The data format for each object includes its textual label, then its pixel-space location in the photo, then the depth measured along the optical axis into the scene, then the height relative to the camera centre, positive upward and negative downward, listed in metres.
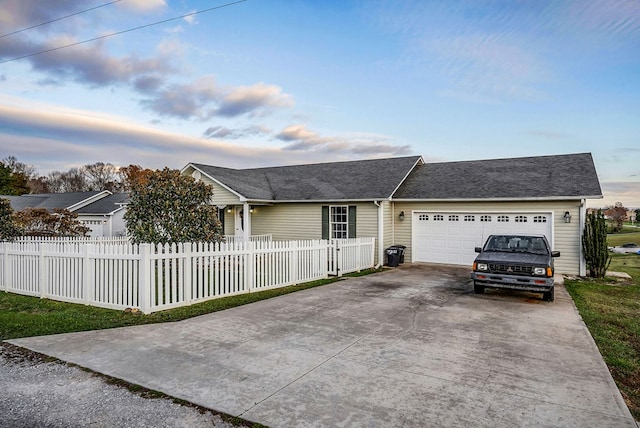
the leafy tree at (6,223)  11.20 -0.08
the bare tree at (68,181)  64.94 +7.03
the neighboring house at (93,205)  27.23 +1.16
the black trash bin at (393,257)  14.52 -1.68
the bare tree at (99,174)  64.56 +8.25
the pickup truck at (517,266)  8.28 -1.23
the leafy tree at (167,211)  9.94 +0.21
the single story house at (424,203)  13.01 +0.53
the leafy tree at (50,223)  17.03 -0.17
